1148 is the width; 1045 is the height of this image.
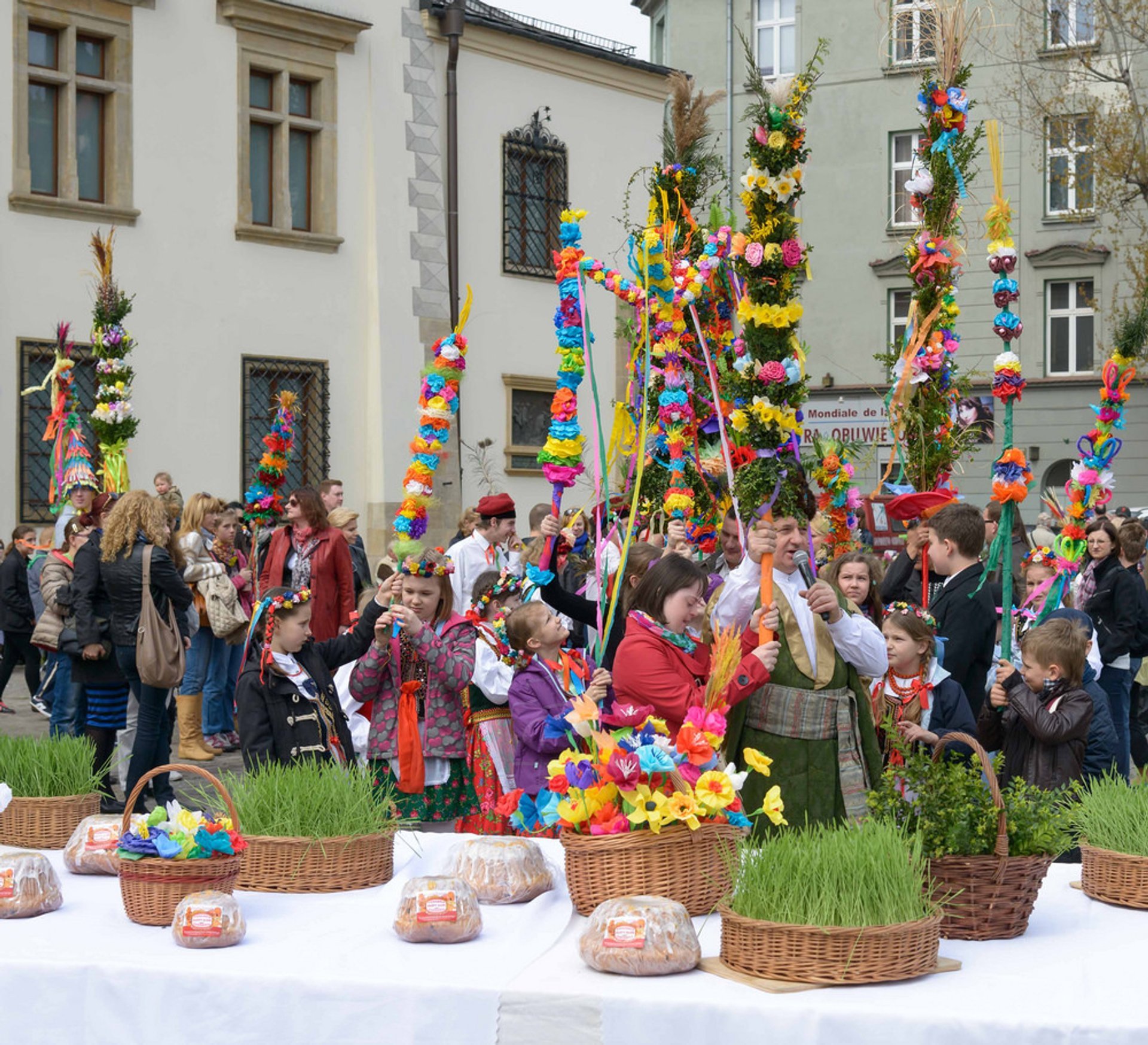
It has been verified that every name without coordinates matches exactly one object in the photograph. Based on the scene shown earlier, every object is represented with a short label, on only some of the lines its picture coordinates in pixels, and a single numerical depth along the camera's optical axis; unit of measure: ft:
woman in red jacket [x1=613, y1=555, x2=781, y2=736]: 14.03
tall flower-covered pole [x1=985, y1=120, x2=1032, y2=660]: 21.35
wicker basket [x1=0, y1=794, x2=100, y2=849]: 13.24
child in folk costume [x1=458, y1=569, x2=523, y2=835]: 17.38
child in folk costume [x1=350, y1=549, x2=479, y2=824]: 17.48
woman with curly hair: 25.14
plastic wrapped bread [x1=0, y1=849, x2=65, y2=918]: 10.86
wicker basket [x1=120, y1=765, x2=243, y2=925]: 10.71
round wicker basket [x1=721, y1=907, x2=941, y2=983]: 8.88
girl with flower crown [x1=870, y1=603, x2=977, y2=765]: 17.48
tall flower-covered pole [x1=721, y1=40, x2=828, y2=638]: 16.05
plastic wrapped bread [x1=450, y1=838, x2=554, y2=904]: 11.23
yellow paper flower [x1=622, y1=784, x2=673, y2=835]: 10.37
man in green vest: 14.47
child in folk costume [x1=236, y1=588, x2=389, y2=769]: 16.92
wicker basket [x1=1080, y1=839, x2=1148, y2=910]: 10.87
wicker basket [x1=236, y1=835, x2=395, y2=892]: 11.64
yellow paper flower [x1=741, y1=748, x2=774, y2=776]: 10.97
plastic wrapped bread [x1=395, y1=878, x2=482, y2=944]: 10.05
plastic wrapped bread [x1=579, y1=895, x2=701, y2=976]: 9.19
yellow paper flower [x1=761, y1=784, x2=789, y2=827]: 10.61
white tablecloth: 8.53
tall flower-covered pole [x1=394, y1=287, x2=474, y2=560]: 18.51
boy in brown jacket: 17.39
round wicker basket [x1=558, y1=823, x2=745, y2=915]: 10.43
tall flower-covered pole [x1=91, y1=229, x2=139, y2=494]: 34.50
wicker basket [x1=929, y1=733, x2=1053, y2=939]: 10.00
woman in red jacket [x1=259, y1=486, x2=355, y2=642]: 28.84
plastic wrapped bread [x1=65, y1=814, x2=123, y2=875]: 12.25
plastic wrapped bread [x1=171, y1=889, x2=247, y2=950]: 10.03
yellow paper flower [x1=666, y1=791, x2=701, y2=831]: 10.46
